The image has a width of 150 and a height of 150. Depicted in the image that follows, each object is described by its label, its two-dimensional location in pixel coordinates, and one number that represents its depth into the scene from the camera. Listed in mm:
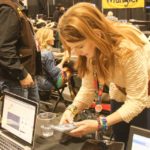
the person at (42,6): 9611
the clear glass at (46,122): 1215
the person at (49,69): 3058
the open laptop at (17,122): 1074
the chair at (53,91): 3104
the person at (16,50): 1666
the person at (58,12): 6763
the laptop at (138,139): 788
